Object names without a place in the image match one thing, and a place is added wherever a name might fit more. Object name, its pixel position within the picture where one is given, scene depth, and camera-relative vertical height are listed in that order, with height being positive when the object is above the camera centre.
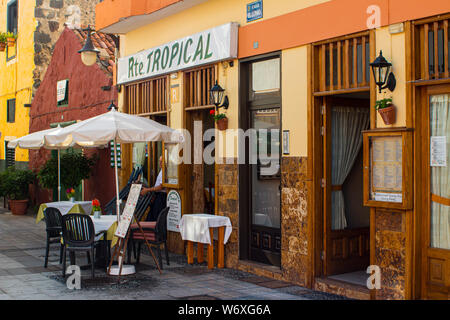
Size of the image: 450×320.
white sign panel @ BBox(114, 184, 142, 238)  7.70 -0.61
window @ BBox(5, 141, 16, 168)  20.11 +0.49
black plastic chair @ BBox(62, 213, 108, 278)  7.71 -0.90
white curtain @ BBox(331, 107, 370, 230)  7.45 +0.31
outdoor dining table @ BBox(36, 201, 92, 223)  10.06 -0.70
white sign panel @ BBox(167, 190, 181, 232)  10.05 -0.75
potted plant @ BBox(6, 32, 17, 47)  19.77 +4.75
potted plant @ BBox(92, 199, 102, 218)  8.62 -0.62
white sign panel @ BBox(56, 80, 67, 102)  15.50 +2.31
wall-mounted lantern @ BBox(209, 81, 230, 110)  8.73 +1.18
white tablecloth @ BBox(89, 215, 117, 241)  8.30 -0.82
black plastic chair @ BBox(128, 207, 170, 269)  8.37 -0.97
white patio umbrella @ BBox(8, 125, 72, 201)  10.27 +0.55
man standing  10.60 -0.59
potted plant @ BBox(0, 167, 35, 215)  16.34 -0.51
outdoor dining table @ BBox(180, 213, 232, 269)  8.27 -0.93
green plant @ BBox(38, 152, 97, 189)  13.38 -0.02
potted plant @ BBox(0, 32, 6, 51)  19.97 +4.70
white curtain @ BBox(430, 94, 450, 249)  5.79 -0.12
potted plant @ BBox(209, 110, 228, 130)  8.73 +0.79
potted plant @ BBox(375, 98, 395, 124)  6.06 +0.66
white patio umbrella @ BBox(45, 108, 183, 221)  7.50 +0.55
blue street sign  8.16 +2.40
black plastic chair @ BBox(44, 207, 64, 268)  8.94 -0.87
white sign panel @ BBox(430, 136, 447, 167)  5.80 +0.21
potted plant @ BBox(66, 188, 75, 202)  11.01 -0.50
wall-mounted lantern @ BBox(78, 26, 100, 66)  11.43 +2.44
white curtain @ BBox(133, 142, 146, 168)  11.70 +0.35
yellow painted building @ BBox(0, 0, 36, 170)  18.55 +3.32
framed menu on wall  5.91 +0.03
